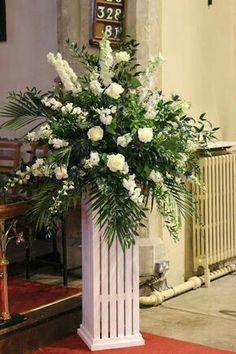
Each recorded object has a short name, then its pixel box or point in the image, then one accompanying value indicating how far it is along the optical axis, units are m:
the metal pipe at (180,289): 4.25
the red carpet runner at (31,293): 3.62
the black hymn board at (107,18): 4.08
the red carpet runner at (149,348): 3.36
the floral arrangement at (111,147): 3.13
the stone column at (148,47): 4.14
